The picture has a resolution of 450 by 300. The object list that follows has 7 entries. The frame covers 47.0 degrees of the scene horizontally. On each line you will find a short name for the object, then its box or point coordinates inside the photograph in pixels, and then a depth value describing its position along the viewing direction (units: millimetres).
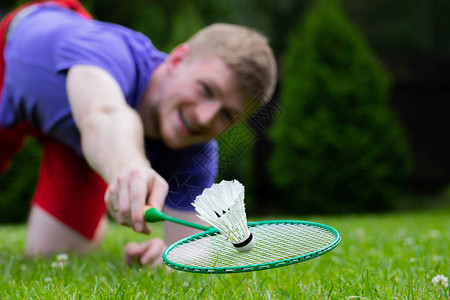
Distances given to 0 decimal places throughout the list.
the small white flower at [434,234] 3408
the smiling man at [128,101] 1463
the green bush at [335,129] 8633
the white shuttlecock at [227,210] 1213
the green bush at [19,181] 7895
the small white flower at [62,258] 2121
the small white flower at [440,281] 1525
